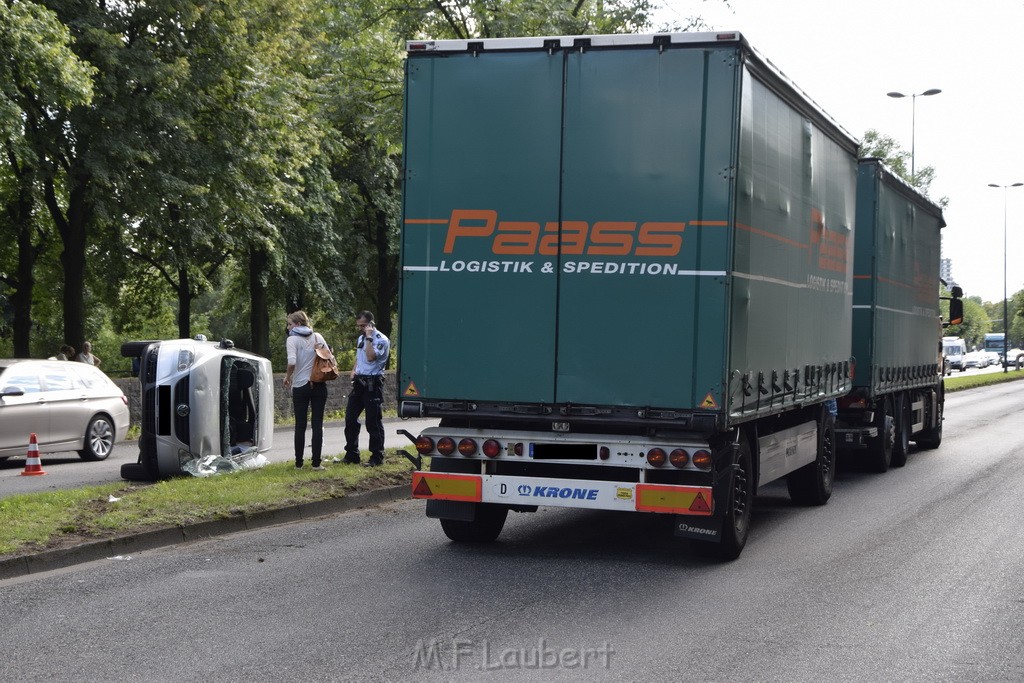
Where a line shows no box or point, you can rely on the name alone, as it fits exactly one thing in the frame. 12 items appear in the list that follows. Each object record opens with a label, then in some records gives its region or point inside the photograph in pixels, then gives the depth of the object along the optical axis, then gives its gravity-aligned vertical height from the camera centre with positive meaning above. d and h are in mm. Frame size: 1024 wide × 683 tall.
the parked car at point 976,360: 94312 -1934
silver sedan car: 15625 -1295
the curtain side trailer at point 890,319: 14523 +179
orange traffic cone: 14164 -1769
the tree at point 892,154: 68625 +10169
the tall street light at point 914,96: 48750 +9492
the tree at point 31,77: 18234 +3756
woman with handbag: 13305 -725
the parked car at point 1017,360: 85838 -2035
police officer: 13188 -739
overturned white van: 12766 -946
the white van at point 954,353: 84000 -1294
